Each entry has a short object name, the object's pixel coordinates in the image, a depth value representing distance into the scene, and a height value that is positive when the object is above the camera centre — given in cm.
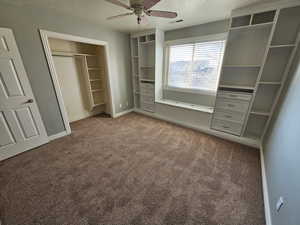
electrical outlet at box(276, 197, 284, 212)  105 -113
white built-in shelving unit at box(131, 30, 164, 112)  340 +7
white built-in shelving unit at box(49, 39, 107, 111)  314 +13
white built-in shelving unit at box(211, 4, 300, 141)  191 +0
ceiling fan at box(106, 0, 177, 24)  139 +70
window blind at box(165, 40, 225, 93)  281 +7
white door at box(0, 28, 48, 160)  193 -62
